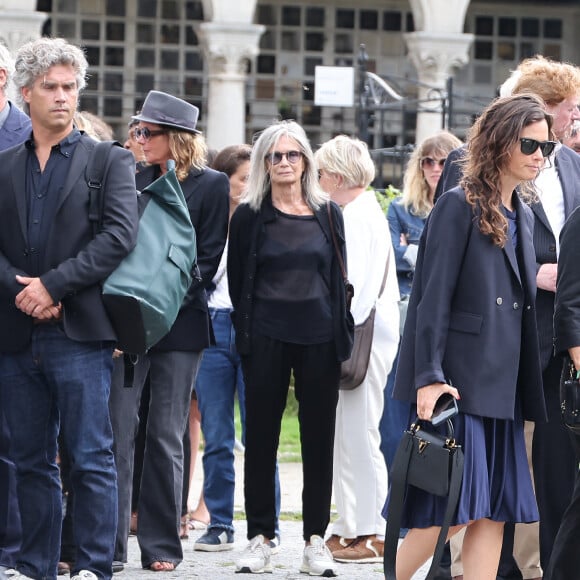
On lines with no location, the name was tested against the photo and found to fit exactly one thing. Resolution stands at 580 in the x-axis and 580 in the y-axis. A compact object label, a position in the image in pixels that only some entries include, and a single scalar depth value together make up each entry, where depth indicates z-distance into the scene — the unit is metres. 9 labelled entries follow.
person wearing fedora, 13.66
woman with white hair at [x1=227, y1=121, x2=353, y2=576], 13.70
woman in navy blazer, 11.04
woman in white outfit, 14.85
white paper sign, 31.52
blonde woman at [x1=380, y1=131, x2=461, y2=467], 17.02
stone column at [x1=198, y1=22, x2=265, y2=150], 37.06
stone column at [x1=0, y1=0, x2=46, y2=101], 35.75
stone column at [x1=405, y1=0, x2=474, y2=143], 38.72
